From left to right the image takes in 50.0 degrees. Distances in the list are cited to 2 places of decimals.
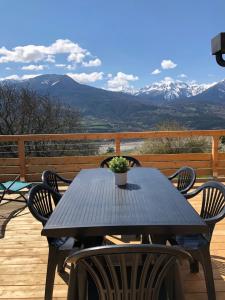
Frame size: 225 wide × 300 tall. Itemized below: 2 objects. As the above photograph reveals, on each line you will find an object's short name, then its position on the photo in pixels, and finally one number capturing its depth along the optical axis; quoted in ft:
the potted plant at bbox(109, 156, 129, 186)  6.26
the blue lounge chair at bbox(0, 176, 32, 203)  10.15
